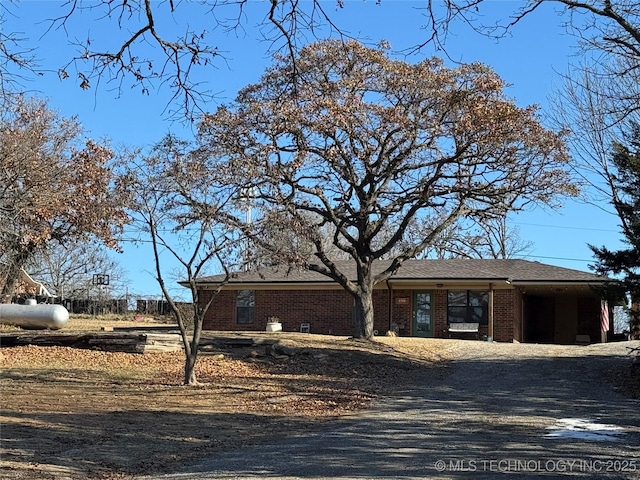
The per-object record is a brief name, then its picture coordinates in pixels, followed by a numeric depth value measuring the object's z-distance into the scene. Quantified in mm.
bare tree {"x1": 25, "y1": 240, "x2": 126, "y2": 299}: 46488
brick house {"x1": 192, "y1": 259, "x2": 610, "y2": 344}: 28844
